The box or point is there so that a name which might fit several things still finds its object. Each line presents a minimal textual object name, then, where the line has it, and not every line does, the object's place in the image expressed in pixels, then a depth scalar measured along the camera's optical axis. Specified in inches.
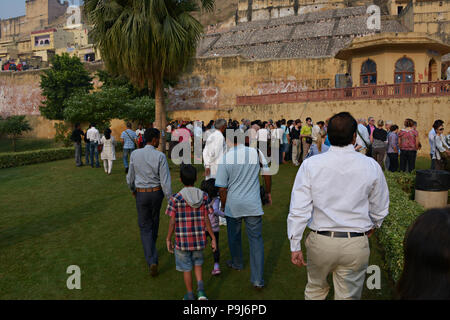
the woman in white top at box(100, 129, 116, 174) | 473.0
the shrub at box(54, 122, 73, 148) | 934.4
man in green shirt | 507.0
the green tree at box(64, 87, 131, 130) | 778.8
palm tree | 431.2
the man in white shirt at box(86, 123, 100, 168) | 525.3
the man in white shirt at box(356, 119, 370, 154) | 341.7
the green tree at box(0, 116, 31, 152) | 1243.7
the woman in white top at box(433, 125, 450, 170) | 352.6
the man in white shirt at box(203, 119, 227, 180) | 243.8
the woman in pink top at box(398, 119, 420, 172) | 385.4
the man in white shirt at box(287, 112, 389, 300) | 111.3
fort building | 694.5
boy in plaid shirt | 155.7
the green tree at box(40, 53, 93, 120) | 1266.0
